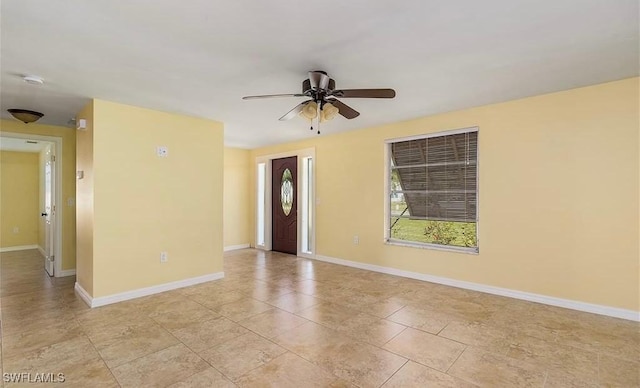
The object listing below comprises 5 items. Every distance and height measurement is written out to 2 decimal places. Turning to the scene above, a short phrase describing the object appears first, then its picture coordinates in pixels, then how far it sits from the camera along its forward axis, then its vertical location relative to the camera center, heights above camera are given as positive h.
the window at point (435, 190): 3.93 +0.03
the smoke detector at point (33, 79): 2.67 +1.01
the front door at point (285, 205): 6.12 -0.29
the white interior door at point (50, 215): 4.59 -0.39
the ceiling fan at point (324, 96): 2.39 +0.80
